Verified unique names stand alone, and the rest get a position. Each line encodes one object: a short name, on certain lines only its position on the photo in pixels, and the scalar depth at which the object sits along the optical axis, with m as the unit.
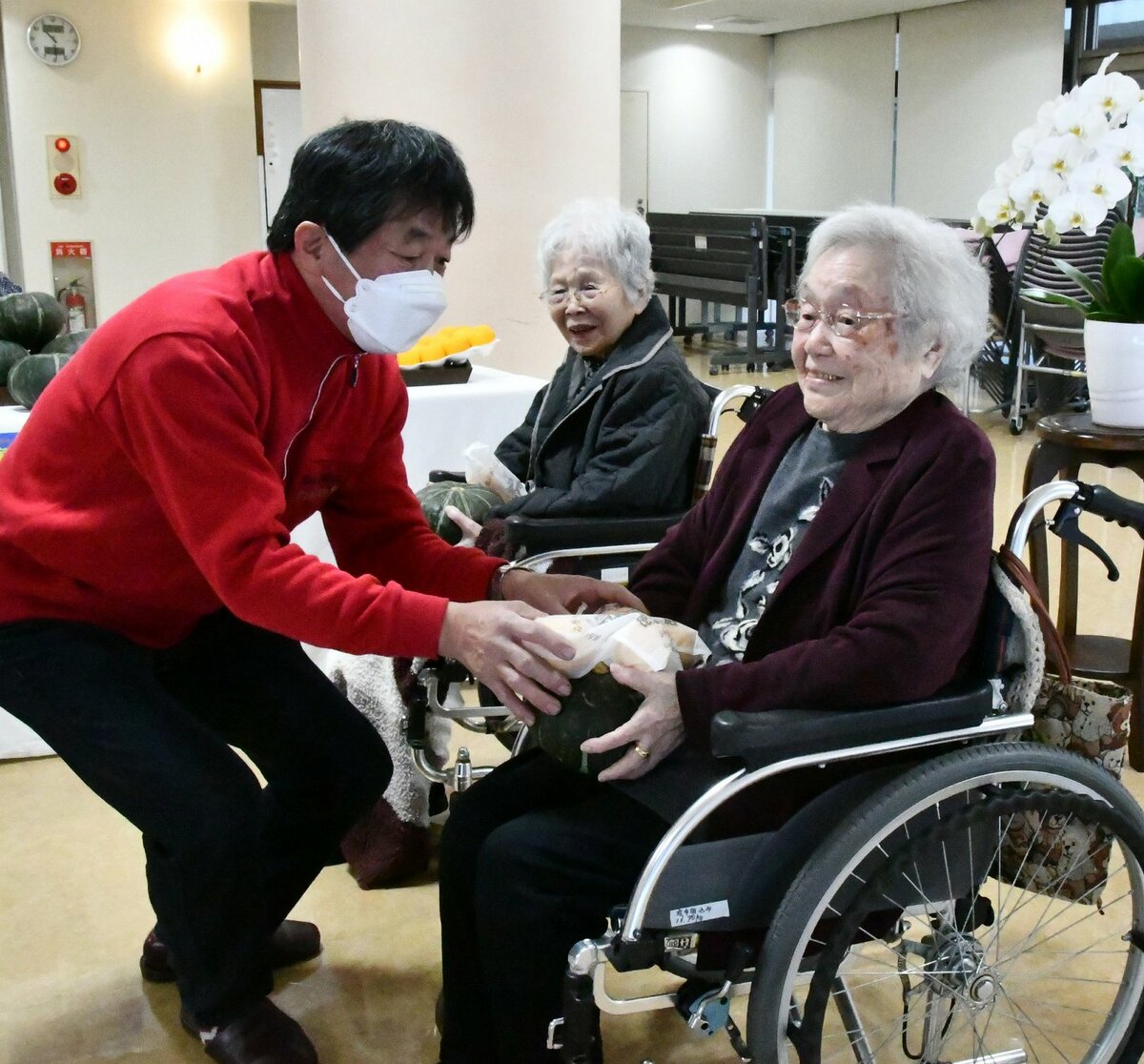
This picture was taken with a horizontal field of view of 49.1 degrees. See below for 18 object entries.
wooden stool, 2.55
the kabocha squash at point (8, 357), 3.16
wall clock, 7.88
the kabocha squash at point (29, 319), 3.26
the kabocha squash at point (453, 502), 2.46
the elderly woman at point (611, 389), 2.30
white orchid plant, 2.22
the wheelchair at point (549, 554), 1.97
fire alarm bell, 8.05
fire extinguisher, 8.30
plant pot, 2.53
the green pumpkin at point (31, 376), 2.91
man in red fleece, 1.42
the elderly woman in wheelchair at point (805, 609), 1.38
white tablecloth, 3.07
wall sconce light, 8.35
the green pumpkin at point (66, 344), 3.21
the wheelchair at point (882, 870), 1.27
